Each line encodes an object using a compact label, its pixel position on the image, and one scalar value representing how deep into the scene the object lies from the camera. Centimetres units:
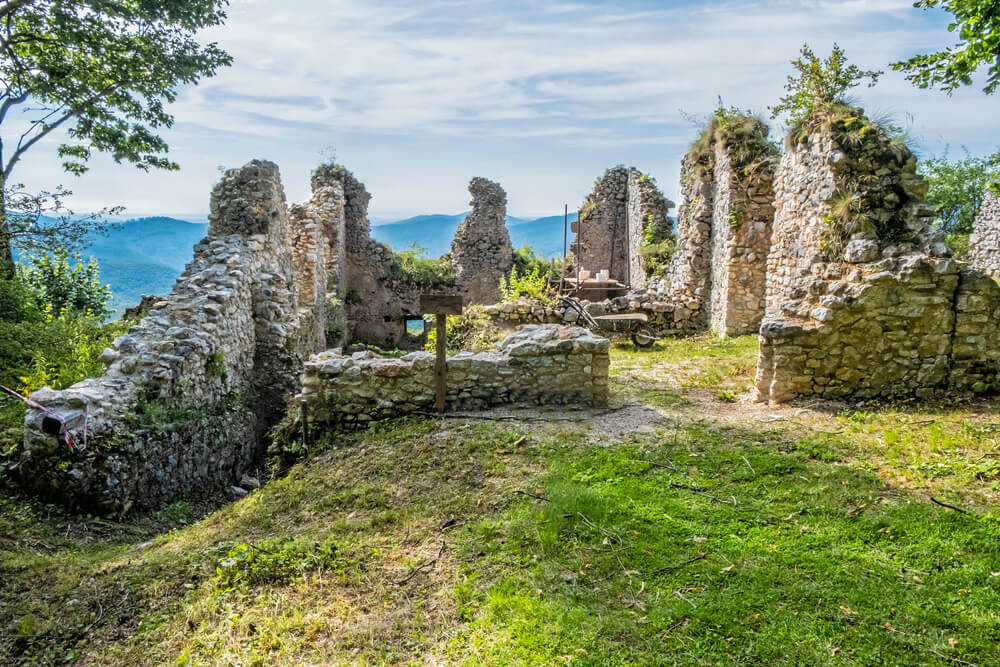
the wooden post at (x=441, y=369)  711
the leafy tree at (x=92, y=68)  1165
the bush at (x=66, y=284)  1467
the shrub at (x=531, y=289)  1485
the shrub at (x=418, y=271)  2117
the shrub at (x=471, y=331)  1194
